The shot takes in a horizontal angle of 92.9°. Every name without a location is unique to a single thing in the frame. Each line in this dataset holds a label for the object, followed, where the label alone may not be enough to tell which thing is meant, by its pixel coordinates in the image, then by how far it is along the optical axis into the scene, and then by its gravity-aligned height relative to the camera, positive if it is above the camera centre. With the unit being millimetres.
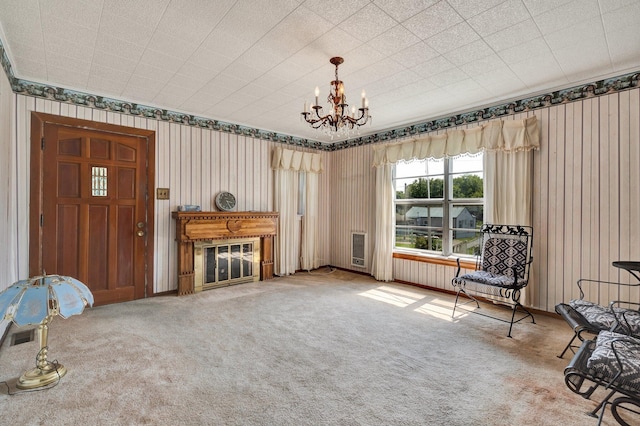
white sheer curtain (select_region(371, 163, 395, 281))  5316 -156
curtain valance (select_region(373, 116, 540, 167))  3771 +1026
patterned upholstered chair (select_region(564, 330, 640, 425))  1509 -828
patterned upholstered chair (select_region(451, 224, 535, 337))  3490 -645
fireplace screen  4641 -804
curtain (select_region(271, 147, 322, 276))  5715 +57
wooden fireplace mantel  4438 -289
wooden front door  3684 +31
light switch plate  4414 +275
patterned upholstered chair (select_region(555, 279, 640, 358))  2180 -814
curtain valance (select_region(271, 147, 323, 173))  5676 +1013
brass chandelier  2714 +942
